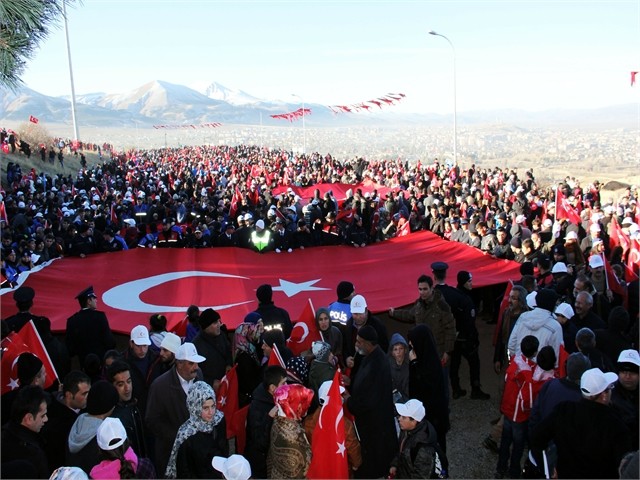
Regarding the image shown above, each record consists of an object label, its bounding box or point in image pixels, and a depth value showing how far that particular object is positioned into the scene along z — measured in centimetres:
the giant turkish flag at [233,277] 823
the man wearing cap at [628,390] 449
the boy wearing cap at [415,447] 401
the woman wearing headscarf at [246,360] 561
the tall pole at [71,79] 4678
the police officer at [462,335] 687
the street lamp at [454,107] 2806
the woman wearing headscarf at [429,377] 528
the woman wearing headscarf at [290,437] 402
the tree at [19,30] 860
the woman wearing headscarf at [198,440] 386
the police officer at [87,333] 643
